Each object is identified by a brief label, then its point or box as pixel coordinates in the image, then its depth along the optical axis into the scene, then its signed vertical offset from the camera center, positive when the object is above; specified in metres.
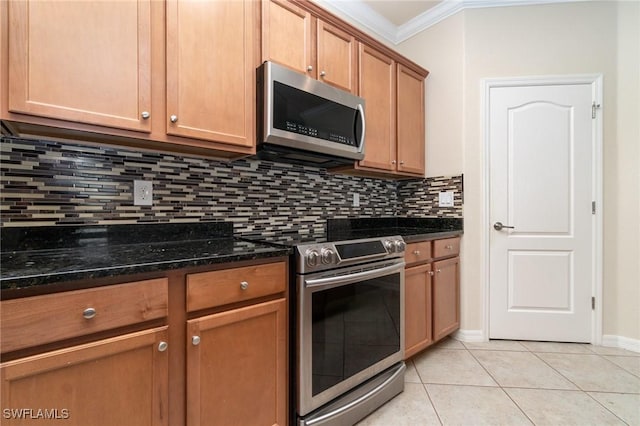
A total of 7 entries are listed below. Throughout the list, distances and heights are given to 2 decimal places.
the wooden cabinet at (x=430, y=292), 1.91 -0.58
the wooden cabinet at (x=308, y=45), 1.53 +1.00
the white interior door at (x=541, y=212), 2.30 +0.01
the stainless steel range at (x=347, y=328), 1.26 -0.58
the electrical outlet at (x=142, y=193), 1.39 +0.10
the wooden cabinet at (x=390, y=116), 2.09 +0.79
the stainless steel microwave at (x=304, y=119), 1.45 +0.53
